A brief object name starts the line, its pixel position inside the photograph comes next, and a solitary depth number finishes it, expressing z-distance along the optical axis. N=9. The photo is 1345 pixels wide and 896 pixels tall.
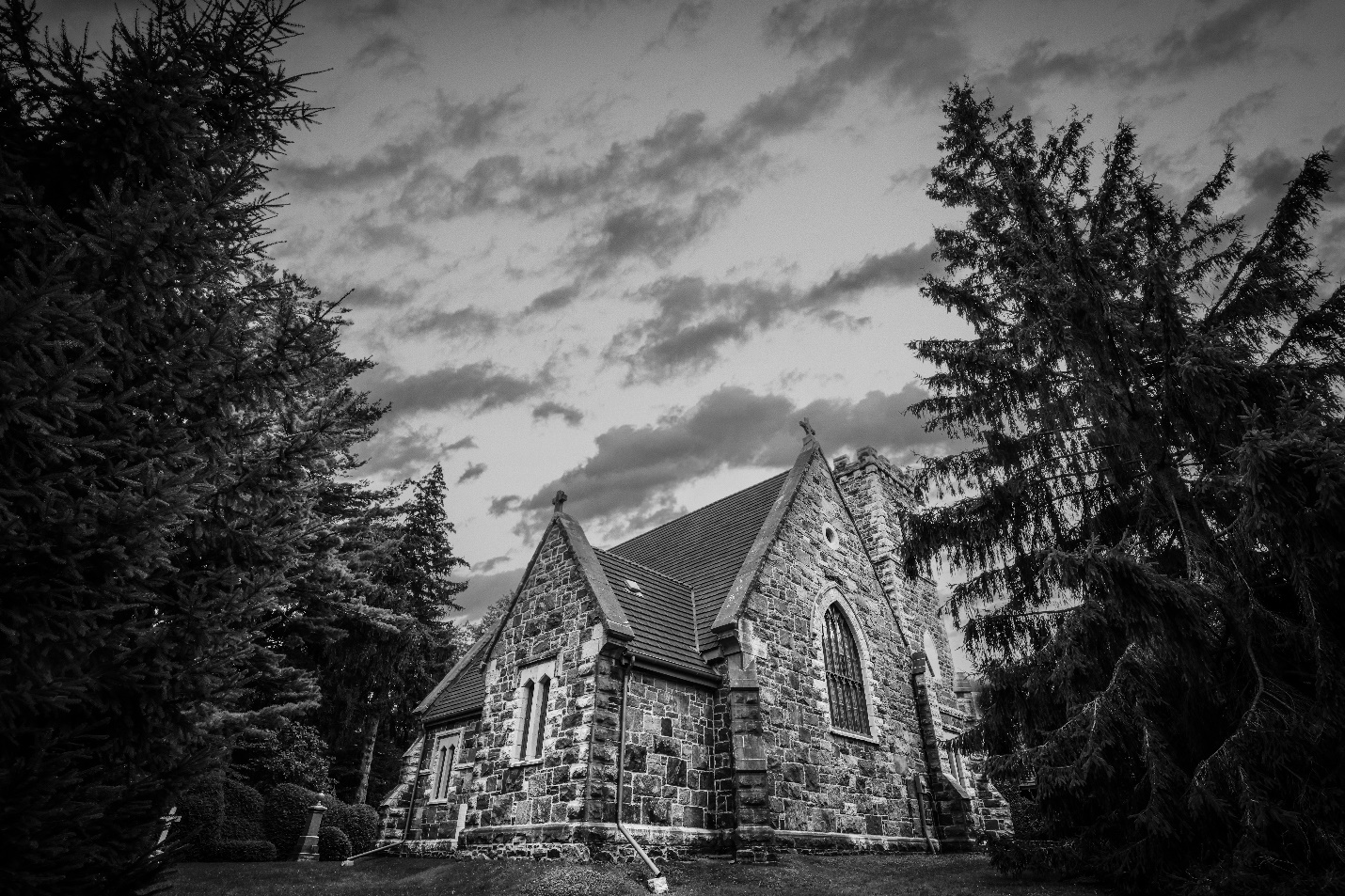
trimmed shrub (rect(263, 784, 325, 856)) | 18.92
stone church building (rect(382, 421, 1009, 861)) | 11.30
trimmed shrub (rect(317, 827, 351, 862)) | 19.17
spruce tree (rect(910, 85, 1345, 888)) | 6.50
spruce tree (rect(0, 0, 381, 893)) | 3.95
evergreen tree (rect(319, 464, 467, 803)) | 23.02
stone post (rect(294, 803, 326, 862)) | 17.67
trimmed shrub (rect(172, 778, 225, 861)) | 16.66
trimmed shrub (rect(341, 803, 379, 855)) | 20.66
